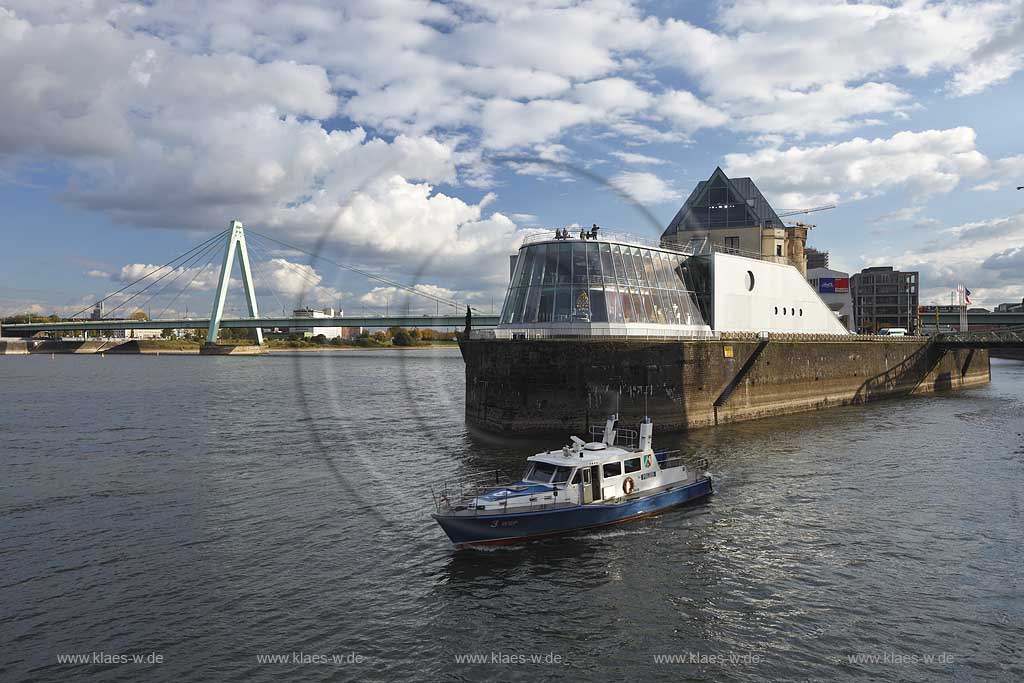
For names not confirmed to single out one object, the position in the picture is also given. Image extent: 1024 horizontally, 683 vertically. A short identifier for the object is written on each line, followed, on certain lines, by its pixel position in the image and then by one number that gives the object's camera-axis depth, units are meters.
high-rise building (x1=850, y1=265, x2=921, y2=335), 158.12
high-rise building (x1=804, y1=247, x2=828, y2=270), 123.62
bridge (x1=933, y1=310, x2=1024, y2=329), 161.25
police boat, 23.02
